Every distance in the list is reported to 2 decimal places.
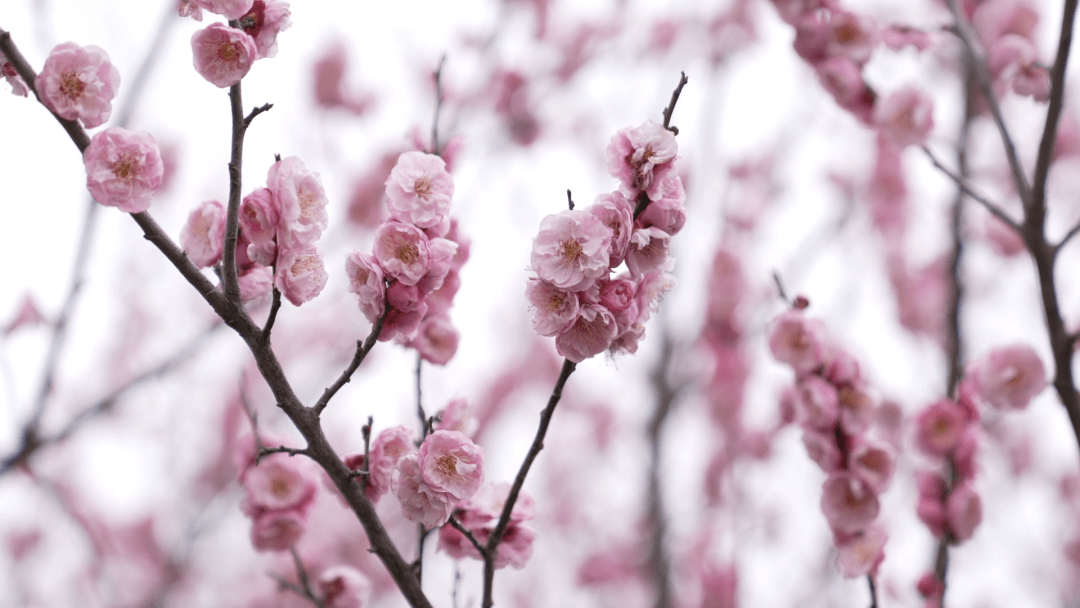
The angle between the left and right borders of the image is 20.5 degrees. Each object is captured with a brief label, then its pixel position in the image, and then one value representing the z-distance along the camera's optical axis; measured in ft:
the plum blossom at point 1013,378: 3.70
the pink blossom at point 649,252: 3.19
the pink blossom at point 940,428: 3.69
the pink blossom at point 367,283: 3.21
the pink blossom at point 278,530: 3.46
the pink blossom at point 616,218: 3.19
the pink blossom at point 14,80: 3.17
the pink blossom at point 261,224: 3.18
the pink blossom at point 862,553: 3.55
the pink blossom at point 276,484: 3.47
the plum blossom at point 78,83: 3.14
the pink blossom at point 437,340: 3.43
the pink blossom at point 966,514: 3.63
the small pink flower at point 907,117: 4.01
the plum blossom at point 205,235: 3.24
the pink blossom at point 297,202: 3.18
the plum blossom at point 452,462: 3.22
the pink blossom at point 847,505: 3.57
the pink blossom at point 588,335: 3.19
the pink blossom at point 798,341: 3.62
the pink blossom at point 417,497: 3.22
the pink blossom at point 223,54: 3.17
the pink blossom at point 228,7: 3.17
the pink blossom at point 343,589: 3.50
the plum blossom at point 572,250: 3.17
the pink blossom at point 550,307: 3.19
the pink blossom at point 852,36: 4.06
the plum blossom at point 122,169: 3.16
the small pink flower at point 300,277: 3.19
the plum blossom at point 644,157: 3.20
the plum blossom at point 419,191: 3.25
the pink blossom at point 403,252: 3.21
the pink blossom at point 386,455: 3.32
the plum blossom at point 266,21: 3.21
